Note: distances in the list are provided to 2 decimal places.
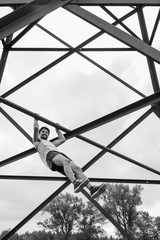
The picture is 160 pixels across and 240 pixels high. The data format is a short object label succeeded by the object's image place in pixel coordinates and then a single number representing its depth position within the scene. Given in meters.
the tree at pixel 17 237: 68.96
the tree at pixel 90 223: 62.92
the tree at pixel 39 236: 63.29
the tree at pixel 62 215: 63.44
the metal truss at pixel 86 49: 3.47
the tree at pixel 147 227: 58.78
